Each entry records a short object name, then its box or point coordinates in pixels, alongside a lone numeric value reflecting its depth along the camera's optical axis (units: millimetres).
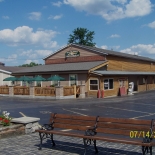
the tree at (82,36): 74250
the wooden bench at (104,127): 5540
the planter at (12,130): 7875
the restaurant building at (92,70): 29578
